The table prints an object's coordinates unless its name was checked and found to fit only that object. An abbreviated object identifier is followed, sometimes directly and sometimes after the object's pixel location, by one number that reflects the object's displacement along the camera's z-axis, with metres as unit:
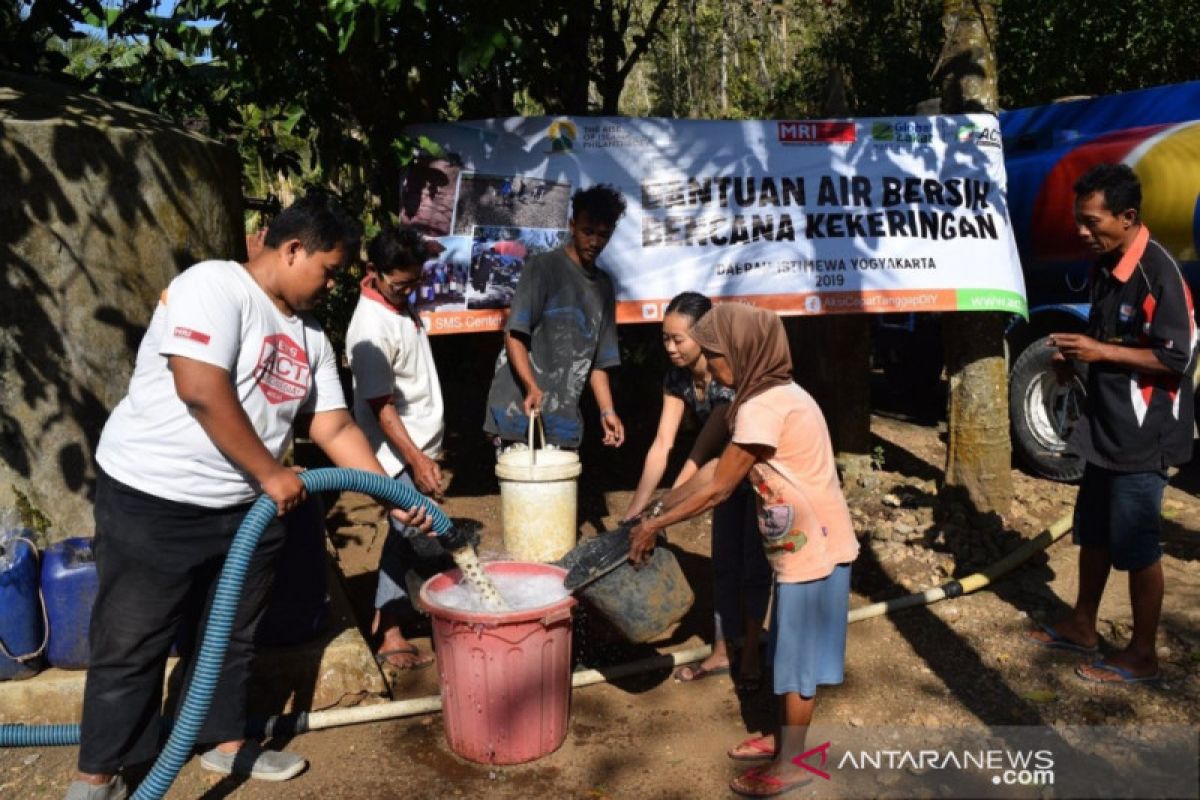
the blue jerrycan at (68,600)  3.88
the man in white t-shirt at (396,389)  4.23
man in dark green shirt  5.03
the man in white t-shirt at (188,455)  3.03
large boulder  4.26
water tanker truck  6.79
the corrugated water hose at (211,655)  3.12
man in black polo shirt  3.91
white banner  5.73
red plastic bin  3.43
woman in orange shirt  3.16
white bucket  4.73
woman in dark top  3.87
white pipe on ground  3.92
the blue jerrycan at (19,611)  3.80
